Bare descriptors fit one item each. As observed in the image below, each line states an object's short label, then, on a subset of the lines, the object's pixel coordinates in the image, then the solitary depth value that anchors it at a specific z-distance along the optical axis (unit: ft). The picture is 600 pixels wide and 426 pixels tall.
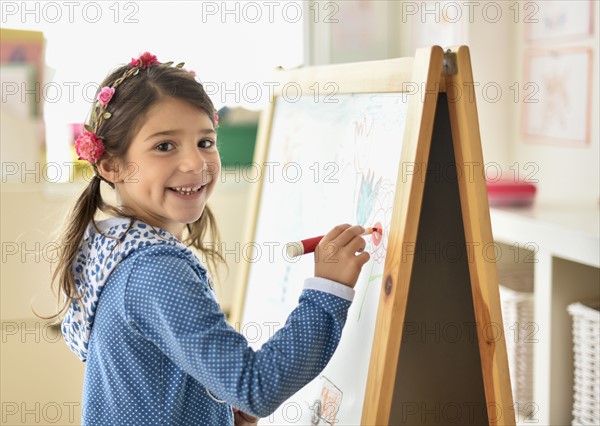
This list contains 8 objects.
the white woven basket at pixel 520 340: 6.58
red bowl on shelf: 6.44
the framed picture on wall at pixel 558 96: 6.81
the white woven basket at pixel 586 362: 5.24
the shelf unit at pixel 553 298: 5.50
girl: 3.19
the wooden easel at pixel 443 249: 3.67
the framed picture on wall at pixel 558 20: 6.79
